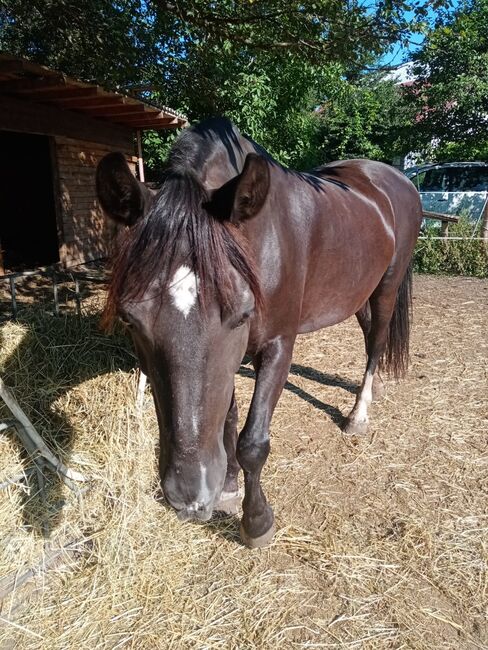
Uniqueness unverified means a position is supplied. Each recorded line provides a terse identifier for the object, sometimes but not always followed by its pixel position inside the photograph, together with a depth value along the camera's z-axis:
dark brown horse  1.35
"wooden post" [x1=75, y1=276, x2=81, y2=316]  3.01
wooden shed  6.17
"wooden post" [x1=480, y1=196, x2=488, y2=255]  8.73
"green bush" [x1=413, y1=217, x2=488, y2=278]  8.48
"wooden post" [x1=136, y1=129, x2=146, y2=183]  9.64
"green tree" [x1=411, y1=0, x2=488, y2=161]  8.44
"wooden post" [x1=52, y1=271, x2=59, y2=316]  3.09
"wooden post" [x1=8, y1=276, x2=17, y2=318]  2.90
